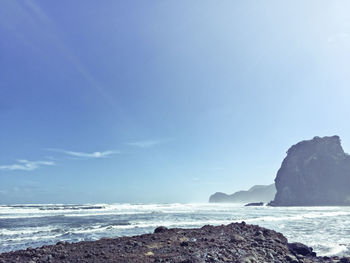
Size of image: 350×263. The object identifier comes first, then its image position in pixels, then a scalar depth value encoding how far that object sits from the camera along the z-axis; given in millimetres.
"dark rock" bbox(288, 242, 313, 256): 16062
